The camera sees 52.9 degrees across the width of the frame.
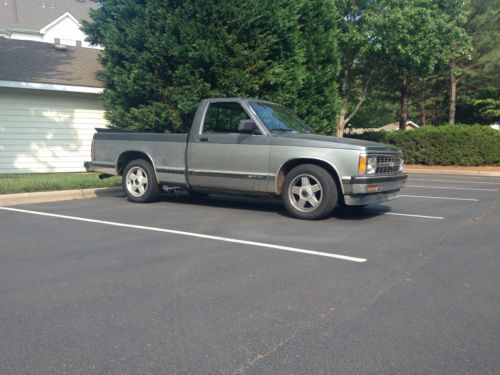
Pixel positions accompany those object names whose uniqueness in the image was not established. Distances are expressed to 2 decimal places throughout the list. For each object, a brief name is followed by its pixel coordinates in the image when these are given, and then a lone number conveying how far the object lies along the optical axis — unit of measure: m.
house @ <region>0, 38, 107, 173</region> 14.43
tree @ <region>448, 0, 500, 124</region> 27.92
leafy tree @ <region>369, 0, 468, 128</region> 20.22
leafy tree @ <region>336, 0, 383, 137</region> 21.31
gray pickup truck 7.27
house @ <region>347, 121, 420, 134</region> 59.20
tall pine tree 11.95
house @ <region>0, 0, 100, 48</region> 35.81
